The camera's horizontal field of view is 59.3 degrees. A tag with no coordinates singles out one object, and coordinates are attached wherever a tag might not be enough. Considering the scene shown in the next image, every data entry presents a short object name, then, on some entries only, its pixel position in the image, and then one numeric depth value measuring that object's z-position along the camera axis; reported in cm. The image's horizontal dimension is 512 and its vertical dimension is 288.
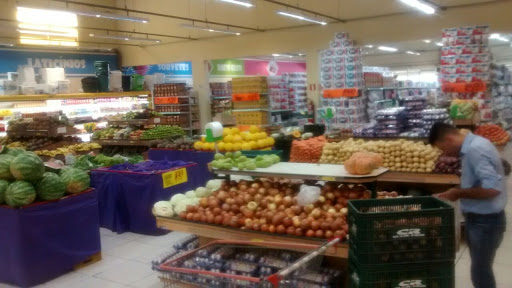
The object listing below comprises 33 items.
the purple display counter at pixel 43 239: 458
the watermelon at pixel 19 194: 449
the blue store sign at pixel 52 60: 1371
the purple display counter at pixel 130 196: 615
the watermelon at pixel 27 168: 461
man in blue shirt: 309
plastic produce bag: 395
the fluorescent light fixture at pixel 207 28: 1220
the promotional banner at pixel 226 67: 1676
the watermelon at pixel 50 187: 470
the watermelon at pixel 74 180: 498
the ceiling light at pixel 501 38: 1681
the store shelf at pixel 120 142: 1023
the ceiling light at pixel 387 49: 1958
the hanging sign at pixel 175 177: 626
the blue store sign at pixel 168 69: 1683
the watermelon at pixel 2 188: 460
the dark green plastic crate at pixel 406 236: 258
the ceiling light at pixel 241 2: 993
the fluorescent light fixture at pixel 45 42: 1407
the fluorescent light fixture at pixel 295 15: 1071
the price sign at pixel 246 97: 1233
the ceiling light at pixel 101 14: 916
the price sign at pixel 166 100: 1422
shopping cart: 299
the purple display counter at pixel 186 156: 777
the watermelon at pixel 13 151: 522
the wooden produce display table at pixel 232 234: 336
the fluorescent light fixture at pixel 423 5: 929
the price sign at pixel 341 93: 1130
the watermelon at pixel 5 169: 474
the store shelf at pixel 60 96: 945
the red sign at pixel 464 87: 905
